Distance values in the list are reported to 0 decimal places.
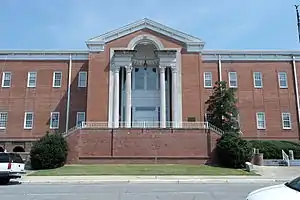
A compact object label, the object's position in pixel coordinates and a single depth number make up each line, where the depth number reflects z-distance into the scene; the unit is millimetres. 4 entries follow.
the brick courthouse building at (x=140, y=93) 29516
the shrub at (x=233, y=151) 26812
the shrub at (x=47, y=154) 25781
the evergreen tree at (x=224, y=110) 32022
